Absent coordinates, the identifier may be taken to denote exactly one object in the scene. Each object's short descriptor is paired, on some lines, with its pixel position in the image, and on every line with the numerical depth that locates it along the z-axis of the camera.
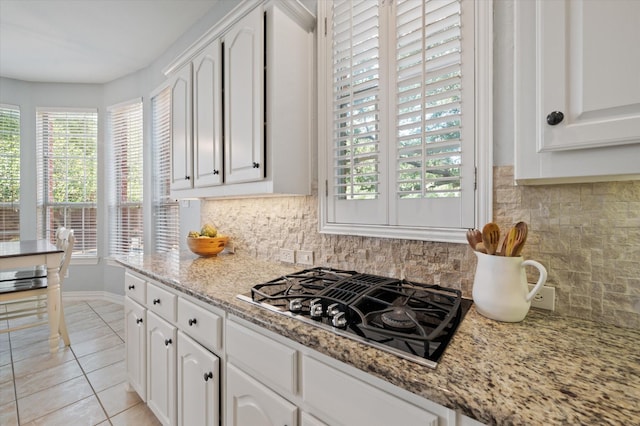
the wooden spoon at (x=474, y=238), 0.98
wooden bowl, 1.95
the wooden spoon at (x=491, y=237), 0.92
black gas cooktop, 0.72
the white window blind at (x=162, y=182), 3.05
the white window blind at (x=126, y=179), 3.54
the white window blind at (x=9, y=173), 3.58
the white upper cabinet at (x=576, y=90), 0.64
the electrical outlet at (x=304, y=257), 1.65
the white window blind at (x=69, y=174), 3.80
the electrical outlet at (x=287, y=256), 1.73
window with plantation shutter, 1.12
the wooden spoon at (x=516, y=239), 0.88
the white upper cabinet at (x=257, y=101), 1.48
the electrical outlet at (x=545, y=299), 0.96
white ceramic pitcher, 0.86
